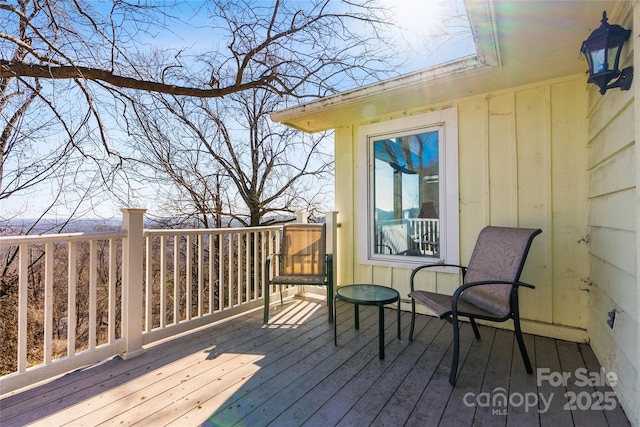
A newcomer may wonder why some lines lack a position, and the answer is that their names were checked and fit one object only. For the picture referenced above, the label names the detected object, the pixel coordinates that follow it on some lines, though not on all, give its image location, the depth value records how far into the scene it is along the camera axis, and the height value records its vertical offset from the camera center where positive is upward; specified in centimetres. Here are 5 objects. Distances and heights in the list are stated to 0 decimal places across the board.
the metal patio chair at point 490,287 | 212 -57
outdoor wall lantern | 172 +97
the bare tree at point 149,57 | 328 +221
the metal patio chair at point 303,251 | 363 -44
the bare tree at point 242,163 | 763 +152
